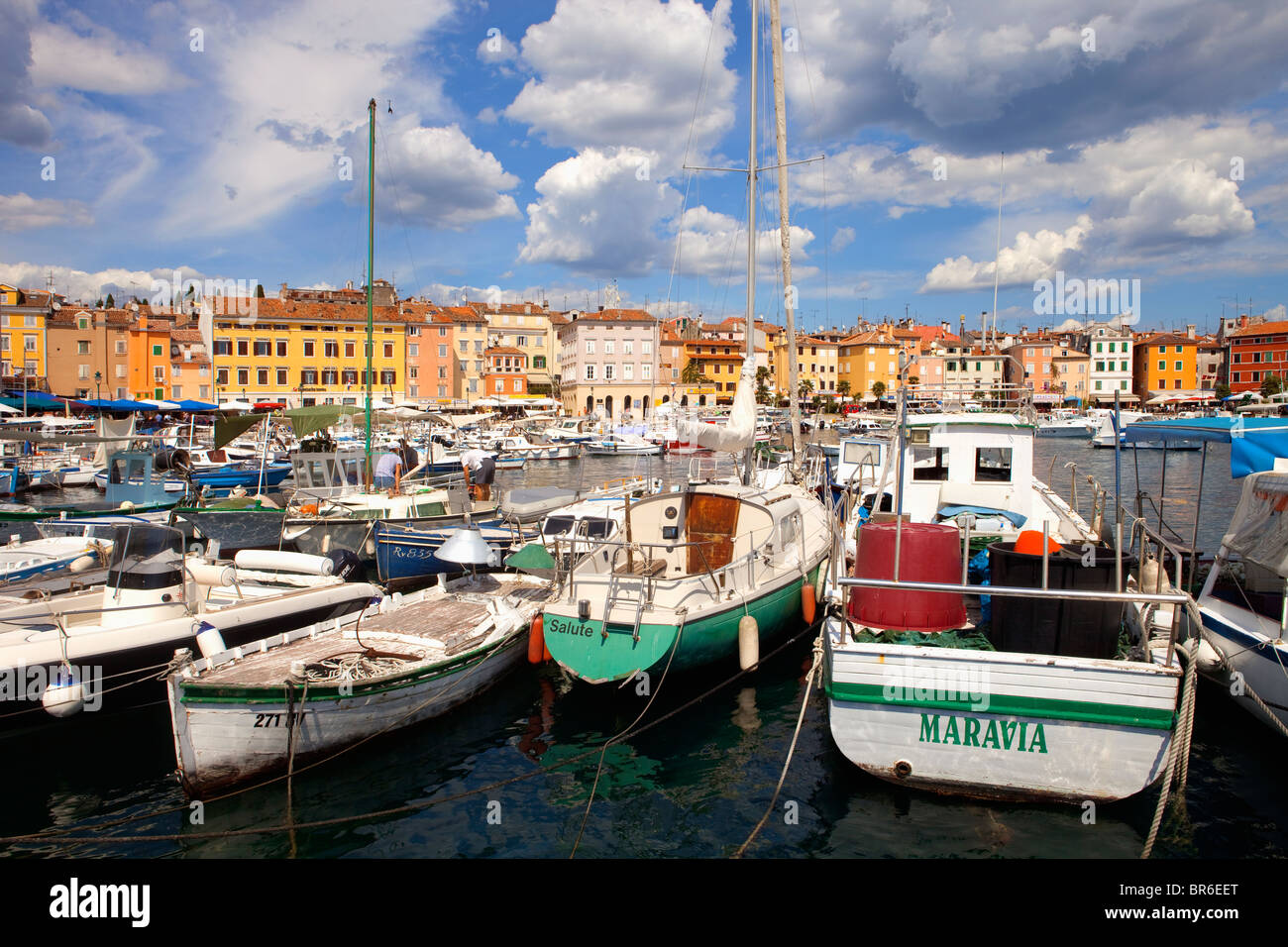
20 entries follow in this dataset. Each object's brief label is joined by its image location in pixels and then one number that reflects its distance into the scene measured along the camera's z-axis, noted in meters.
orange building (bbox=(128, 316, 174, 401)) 76.12
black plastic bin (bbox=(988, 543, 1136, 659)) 7.62
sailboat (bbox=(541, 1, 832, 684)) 10.34
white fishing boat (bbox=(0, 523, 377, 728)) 9.75
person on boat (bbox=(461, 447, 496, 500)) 22.34
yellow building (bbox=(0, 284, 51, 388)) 71.88
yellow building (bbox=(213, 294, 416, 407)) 74.19
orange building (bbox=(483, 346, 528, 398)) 91.19
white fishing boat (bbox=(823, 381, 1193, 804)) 7.04
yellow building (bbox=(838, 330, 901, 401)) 111.27
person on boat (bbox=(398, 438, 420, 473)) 29.92
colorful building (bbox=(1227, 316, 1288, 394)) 93.25
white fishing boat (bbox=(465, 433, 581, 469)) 54.25
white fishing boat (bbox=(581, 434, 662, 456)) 60.47
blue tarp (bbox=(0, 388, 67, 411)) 44.87
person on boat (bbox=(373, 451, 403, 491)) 23.62
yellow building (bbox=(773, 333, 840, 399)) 115.56
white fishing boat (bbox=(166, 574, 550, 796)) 8.47
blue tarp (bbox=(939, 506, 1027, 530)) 15.24
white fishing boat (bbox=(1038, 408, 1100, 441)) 75.62
